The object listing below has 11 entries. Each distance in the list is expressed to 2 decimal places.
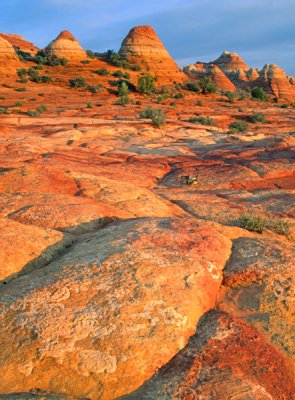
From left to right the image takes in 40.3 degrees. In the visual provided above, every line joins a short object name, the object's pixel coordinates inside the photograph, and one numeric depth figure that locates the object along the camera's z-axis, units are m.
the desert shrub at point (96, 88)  40.97
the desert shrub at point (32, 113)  27.17
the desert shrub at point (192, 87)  48.80
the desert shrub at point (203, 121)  26.31
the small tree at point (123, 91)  40.06
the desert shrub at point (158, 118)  23.66
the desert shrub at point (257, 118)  29.14
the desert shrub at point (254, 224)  6.61
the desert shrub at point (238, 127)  23.76
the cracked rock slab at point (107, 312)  3.08
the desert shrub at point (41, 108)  29.42
